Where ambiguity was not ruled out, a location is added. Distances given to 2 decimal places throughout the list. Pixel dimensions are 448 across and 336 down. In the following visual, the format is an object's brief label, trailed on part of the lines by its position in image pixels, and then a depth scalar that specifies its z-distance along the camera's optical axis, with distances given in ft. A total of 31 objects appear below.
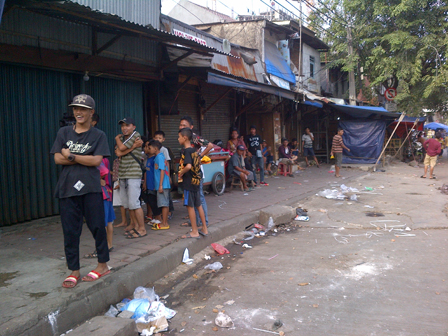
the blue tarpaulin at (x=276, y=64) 50.75
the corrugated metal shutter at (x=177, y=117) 32.58
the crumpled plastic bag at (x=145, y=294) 12.61
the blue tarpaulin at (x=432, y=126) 95.35
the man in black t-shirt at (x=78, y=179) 11.51
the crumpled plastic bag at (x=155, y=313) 11.13
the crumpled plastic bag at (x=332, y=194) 31.99
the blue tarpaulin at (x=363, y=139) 56.18
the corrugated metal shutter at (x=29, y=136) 19.03
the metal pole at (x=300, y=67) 59.88
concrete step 9.61
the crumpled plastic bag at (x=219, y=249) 18.08
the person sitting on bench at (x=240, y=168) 33.30
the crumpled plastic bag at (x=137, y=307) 11.45
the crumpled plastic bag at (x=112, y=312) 11.52
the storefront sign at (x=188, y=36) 32.15
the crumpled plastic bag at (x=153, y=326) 10.80
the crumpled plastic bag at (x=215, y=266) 15.84
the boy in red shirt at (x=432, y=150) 42.57
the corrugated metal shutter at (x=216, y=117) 39.32
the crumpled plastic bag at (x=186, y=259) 16.51
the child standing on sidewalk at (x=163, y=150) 20.59
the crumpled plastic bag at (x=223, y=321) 10.79
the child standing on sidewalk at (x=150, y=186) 20.47
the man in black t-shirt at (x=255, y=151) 37.99
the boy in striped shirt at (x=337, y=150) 45.01
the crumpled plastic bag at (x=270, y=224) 23.04
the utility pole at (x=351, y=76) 66.59
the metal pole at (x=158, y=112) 29.72
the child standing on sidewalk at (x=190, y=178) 18.33
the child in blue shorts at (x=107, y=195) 14.19
